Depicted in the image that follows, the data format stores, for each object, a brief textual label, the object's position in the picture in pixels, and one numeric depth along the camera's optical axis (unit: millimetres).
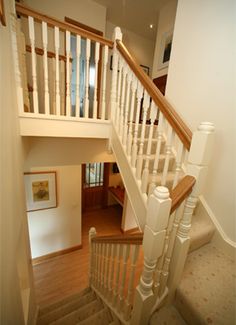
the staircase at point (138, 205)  867
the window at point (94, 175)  4719
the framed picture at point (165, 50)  2689
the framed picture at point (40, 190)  2602
